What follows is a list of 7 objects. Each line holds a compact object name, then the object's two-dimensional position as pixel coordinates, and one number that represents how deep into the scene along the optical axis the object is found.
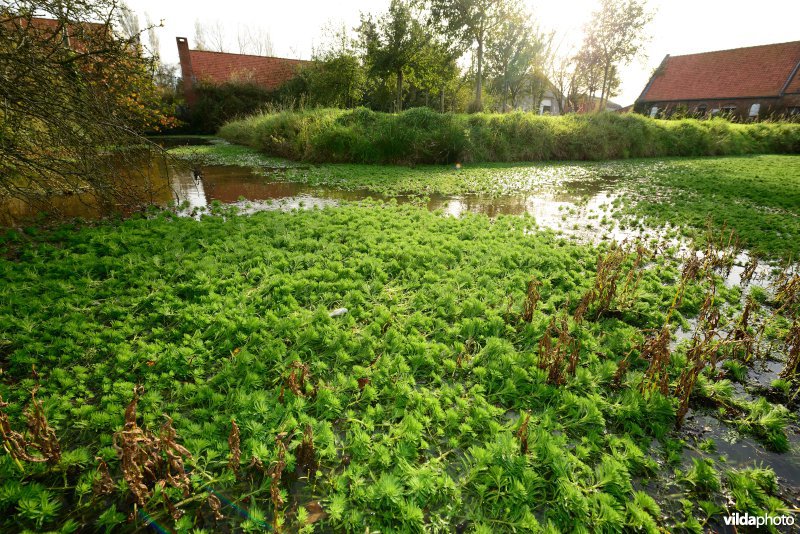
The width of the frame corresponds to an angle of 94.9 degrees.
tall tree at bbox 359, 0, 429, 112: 20.97
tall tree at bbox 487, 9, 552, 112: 28.66
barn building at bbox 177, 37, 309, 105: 31.84
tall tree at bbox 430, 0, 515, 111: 23.53
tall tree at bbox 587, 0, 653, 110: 31.42
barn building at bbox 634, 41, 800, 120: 33.94
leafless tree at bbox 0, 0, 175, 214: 4.44
